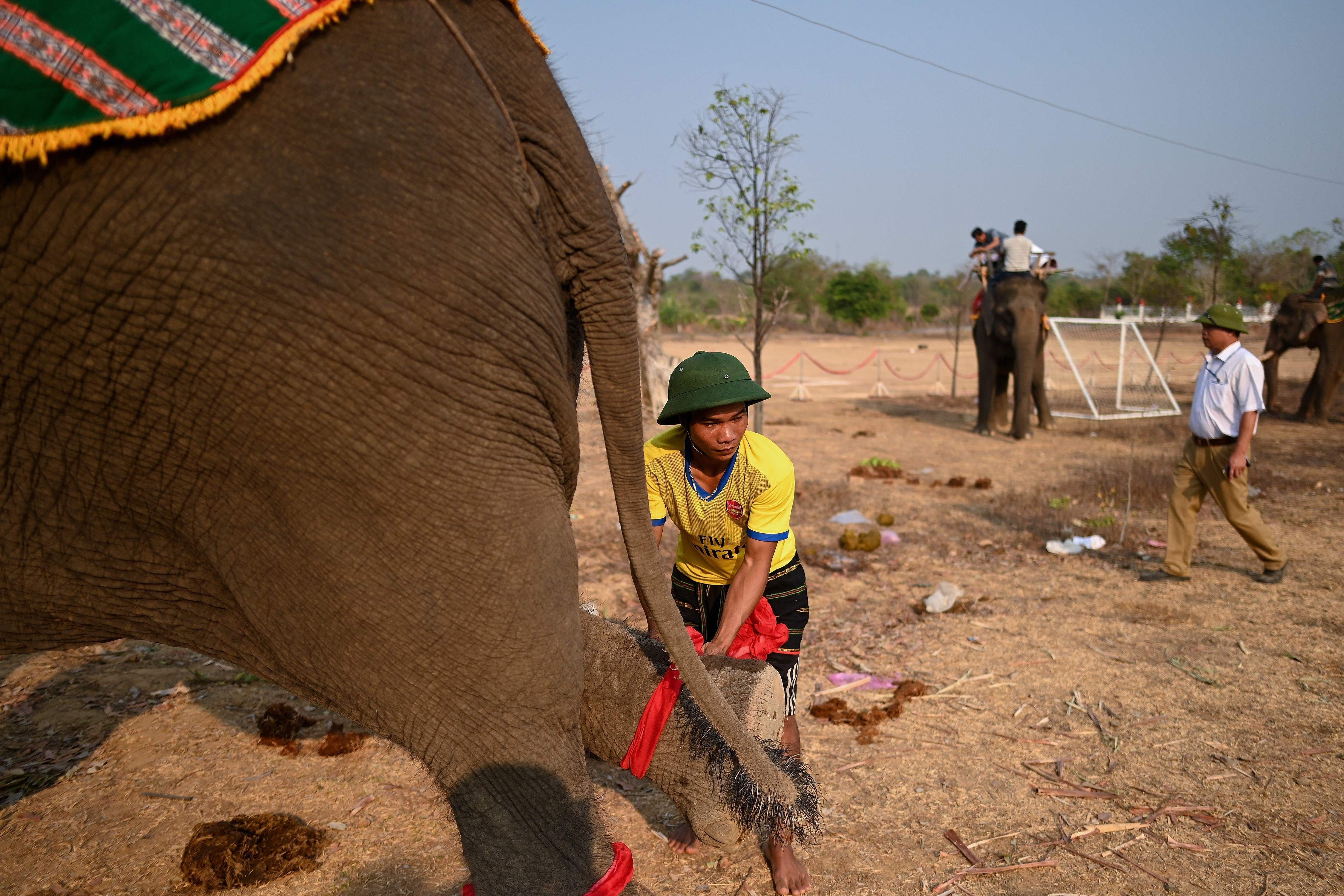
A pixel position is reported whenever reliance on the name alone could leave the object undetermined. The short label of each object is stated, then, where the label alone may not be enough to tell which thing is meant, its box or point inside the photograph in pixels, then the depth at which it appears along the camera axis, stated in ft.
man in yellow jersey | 9.18
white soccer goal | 50.01
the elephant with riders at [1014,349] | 42.37
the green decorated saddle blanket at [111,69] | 4.60
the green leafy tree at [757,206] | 34.27
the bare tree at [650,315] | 38.17
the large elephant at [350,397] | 4.93
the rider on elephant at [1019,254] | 45.24
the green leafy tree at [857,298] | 140.05
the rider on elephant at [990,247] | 48.01
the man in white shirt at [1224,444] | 17.76
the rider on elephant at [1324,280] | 49.62
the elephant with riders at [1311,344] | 46.03
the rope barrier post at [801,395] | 62.03
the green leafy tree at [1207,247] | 59.31
